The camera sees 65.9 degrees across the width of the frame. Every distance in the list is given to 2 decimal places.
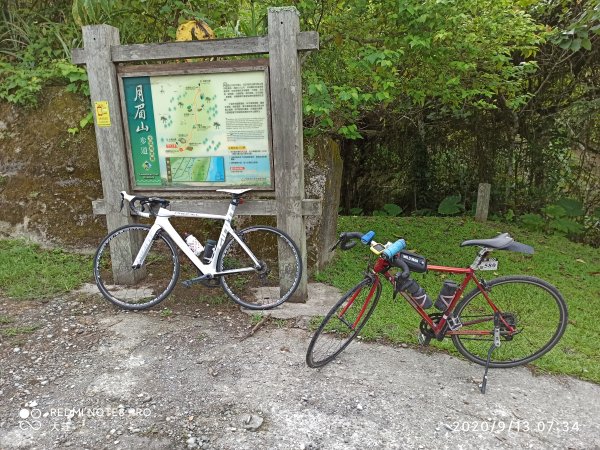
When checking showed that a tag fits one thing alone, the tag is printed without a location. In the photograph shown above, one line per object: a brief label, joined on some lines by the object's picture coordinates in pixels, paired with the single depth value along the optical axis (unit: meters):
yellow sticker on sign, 4.50
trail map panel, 4.26
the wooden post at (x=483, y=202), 7.84
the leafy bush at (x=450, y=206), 8.57
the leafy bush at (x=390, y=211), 8.90
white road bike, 4.33
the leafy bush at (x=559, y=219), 7.81
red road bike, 3.22
